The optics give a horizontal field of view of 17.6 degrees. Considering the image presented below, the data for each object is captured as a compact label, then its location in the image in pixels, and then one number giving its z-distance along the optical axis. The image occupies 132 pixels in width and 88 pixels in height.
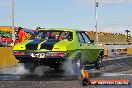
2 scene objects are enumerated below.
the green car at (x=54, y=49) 12.95
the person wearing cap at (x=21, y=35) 23.28
